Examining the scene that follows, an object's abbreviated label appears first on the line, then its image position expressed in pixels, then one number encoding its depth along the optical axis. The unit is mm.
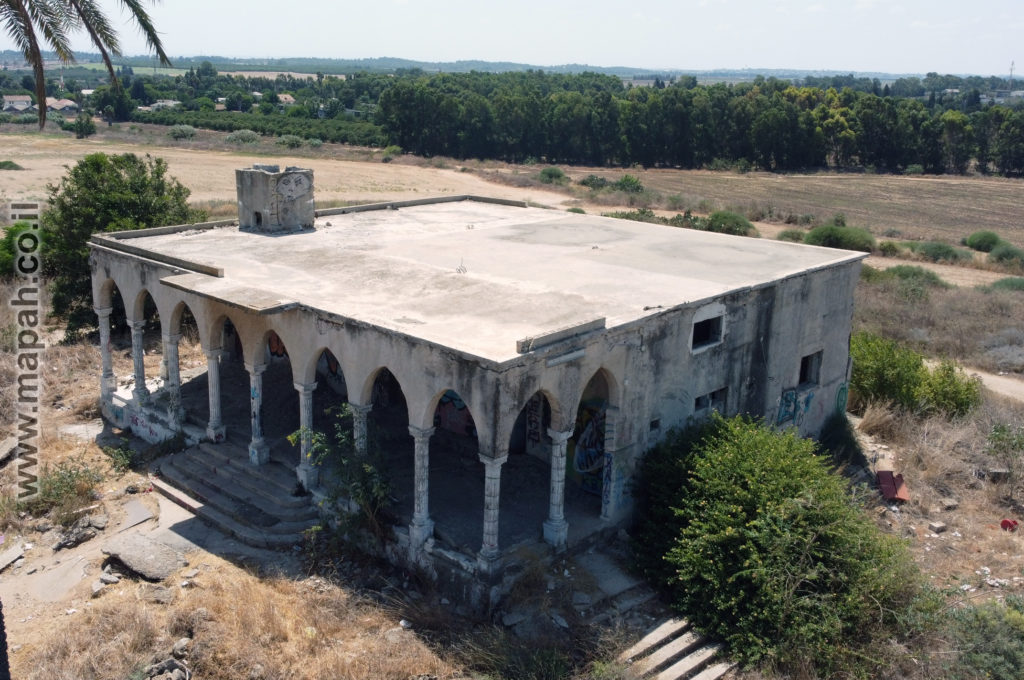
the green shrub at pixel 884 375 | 21578
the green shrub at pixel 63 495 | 16031
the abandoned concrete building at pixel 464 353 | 13430
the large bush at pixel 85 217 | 25359
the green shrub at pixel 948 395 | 21406
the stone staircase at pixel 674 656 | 12023
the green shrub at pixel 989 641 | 11852
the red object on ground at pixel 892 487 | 17938
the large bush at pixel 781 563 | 12094
